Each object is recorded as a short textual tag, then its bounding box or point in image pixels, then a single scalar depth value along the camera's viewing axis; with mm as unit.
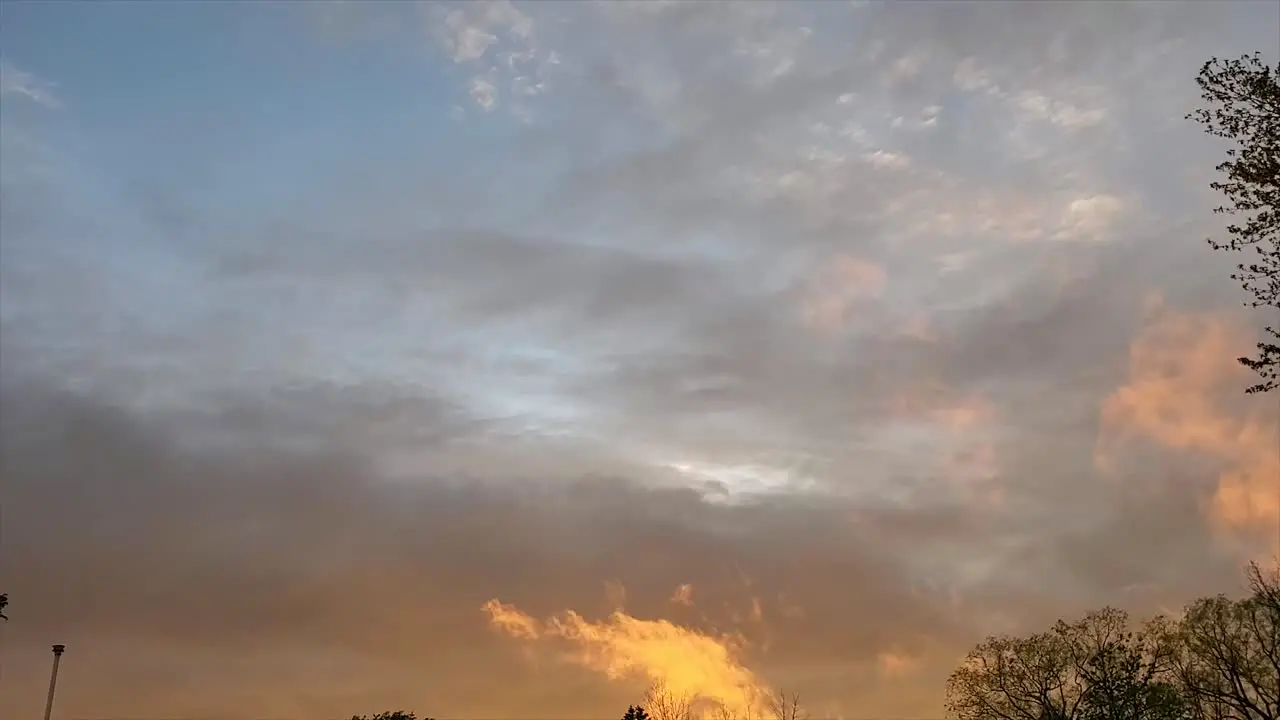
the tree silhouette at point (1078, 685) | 65438
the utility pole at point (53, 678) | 68875
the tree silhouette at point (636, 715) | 79000
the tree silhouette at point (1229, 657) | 58875
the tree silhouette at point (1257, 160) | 26969
